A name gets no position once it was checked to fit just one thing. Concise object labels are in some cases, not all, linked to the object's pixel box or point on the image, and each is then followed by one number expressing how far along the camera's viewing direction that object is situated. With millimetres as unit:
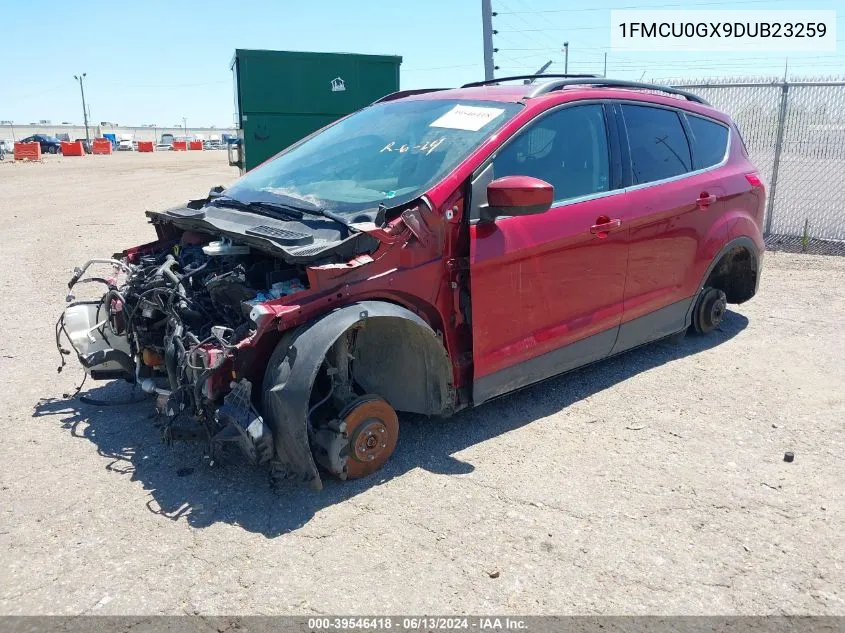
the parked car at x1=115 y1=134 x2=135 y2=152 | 72375
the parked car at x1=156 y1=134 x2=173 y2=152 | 77938
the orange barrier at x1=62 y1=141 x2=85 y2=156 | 48438
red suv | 3273
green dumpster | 10570
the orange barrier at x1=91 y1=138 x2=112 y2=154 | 55188
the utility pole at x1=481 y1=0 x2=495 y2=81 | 11414
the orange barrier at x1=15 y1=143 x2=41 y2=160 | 38906
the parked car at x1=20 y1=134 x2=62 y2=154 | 51500
